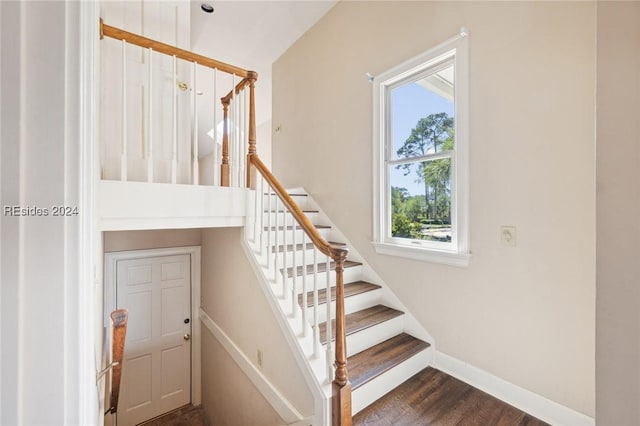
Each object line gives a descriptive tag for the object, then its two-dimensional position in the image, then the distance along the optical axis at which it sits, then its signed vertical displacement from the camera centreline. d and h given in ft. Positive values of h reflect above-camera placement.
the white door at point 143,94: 7.67 +3.42
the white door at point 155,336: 10.67 -5.00
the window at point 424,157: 6.74 +1.50
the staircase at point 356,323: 5.78 -2.85
